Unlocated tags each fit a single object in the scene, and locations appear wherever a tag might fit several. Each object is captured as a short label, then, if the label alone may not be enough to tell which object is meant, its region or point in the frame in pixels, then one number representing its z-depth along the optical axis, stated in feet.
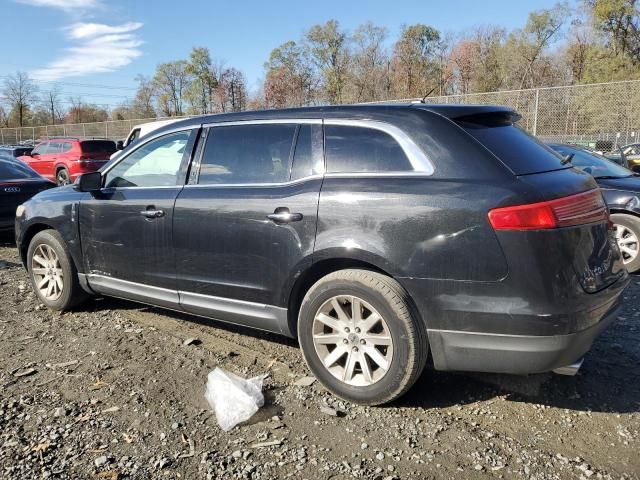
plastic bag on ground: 10.10
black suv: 8.96
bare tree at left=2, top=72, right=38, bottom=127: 230.27
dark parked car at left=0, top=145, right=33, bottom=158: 76.89
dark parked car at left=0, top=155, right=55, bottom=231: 27.63
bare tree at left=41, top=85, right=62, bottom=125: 246.88
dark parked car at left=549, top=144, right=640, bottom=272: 20.45
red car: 60.08
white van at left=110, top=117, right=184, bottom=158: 49.54
